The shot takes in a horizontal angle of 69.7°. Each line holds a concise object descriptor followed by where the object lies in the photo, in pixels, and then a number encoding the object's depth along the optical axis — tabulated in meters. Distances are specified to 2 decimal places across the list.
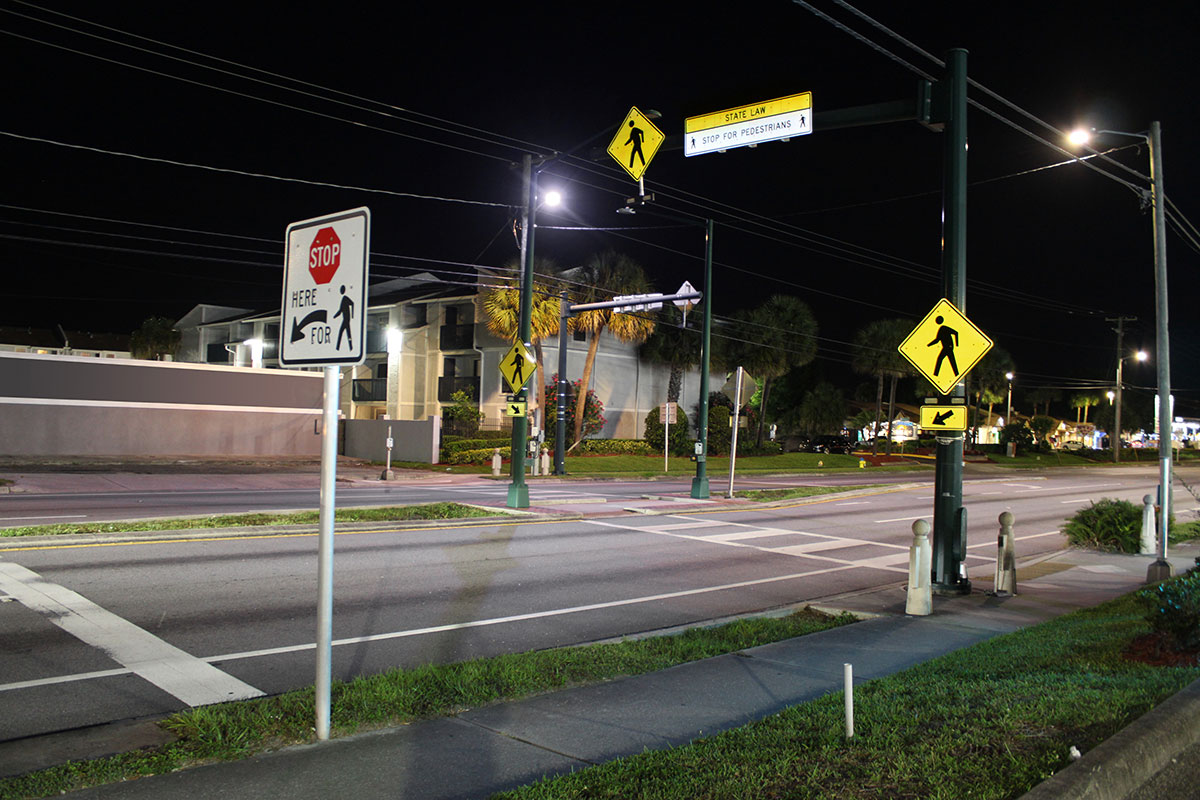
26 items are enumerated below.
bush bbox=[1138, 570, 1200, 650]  6.25
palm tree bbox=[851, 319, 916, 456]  60.06
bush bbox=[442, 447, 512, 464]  37.47
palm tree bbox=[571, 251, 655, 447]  40.69
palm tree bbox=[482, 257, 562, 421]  38.12
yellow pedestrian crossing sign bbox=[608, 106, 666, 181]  13.12
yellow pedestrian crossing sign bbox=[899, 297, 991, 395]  10.42
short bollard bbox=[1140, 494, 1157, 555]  15.00
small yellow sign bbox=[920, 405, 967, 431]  10.63
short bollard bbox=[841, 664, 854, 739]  4.56
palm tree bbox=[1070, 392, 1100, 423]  105.44
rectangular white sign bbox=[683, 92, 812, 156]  11.82
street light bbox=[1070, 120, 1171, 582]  14.94
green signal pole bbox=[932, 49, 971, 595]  10.78
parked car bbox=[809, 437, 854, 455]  63.09
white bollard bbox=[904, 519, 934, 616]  9.30
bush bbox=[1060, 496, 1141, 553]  15.80
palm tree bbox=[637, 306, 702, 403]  46.84
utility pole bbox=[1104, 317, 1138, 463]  61.97
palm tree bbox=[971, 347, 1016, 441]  72.56
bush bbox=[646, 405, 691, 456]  45.44
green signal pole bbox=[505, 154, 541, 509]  18.17
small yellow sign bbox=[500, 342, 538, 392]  17.72
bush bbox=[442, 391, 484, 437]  41.00
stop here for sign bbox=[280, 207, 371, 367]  4.62
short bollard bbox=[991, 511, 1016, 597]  10.70
